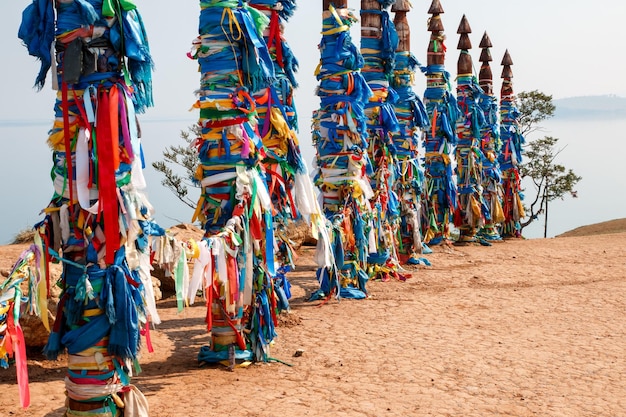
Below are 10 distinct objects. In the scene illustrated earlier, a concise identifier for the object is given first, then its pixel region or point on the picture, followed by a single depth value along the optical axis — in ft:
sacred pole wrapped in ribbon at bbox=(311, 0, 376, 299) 30.58
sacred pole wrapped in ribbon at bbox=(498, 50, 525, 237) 61.57
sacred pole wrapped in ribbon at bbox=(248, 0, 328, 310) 23.56
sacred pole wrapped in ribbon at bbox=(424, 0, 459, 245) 46.80
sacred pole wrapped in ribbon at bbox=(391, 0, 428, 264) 40.16
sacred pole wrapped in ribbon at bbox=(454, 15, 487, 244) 51.72
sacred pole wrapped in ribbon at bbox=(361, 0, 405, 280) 34.45
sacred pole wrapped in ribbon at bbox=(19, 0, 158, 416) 14.48
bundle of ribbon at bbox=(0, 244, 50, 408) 13.34
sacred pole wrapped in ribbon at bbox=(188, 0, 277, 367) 20.56
